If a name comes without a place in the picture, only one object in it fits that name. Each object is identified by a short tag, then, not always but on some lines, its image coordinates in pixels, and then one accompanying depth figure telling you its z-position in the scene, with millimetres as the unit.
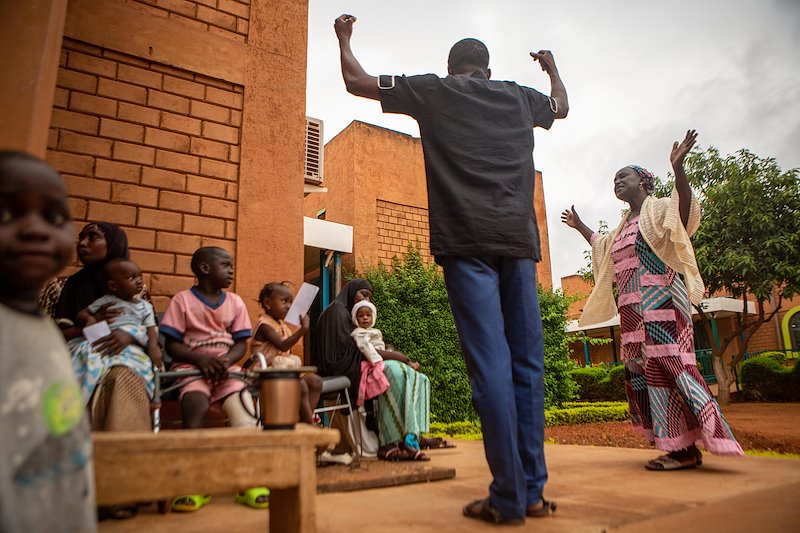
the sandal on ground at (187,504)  2617
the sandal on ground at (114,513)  2441
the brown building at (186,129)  4266
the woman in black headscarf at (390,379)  4531
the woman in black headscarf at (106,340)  2621
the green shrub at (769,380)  13797
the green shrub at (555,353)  10898
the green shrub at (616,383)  15629
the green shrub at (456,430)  8438
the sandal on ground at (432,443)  5586
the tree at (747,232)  13656
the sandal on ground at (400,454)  4457
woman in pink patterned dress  3609
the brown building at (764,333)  23016
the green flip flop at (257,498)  2697
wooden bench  1341
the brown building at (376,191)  12242
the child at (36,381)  952
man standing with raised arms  2264
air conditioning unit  8867
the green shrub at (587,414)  10133
